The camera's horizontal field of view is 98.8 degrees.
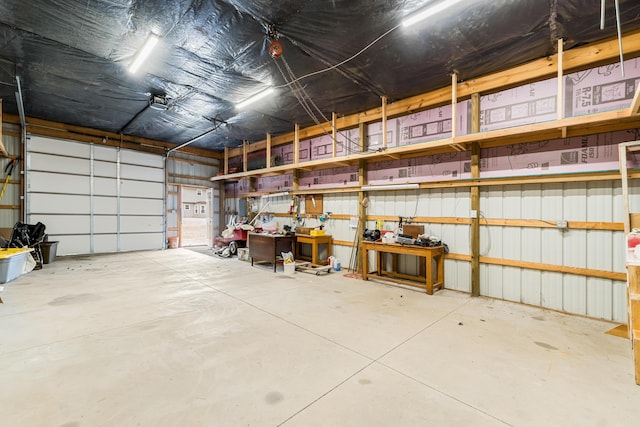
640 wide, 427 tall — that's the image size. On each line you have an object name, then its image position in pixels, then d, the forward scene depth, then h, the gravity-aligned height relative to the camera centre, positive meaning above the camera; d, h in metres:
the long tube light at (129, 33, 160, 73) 3.38 +2.12
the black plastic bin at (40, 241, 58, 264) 6.16 -0.88
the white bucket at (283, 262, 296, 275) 5.45 -1.09
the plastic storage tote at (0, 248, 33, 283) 4.43 -0.87
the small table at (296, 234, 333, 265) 5.93 -0.67
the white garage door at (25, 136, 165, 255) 6.79 +0.46
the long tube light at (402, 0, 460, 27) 2.71 +2.07
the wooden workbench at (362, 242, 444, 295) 4.13 -0.84
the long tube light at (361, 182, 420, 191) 4.77 +0.50
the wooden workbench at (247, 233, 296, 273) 5.72 -0.71
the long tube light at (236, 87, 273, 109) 4.71 +2.09
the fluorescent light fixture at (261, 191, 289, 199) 7.28 +0.52
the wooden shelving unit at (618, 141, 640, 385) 2.02 -0.42
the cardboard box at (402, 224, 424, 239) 4.70 -0.27
